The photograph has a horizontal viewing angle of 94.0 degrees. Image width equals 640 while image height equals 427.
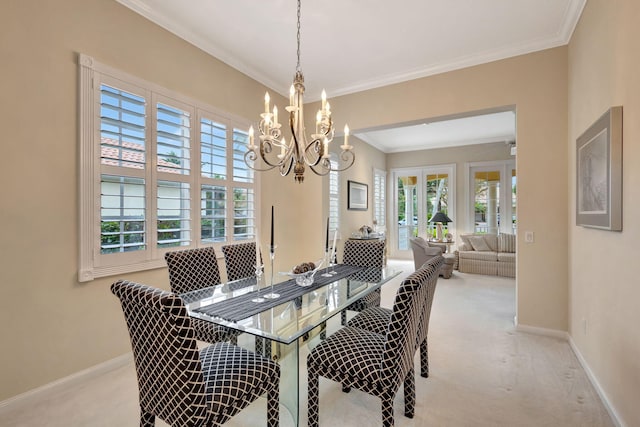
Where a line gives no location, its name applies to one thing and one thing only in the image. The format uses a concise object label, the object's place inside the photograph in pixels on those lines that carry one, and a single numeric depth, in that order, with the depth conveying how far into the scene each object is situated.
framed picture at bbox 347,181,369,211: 6.29
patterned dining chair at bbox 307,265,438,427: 1.45
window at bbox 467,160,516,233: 6.70
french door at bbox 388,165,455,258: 7.45
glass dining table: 1.52
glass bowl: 2.20
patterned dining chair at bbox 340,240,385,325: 2.94
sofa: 5.70
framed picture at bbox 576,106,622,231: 1.75
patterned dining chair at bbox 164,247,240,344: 2.13
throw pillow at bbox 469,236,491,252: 6.16
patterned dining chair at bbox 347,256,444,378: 1.87
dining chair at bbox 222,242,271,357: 2.67
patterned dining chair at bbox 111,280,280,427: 1.11
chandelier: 2.11
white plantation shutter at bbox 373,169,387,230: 7.55
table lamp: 6.49
